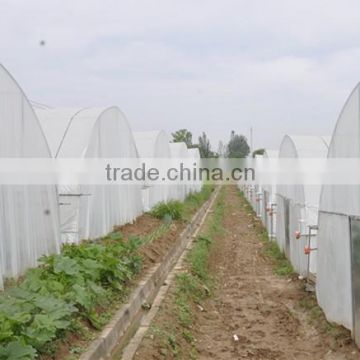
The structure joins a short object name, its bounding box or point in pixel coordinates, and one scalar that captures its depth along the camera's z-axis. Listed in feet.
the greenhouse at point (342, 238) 17.20
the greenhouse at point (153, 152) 52.65
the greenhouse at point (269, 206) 44.62
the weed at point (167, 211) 50.55
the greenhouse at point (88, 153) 29.71
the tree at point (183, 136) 178.68
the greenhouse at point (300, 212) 27.06
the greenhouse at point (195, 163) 98.27
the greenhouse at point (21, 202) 20.83
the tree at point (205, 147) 180.14
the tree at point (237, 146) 189.37
